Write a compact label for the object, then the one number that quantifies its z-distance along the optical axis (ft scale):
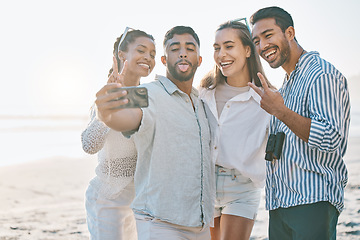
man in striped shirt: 8.19
